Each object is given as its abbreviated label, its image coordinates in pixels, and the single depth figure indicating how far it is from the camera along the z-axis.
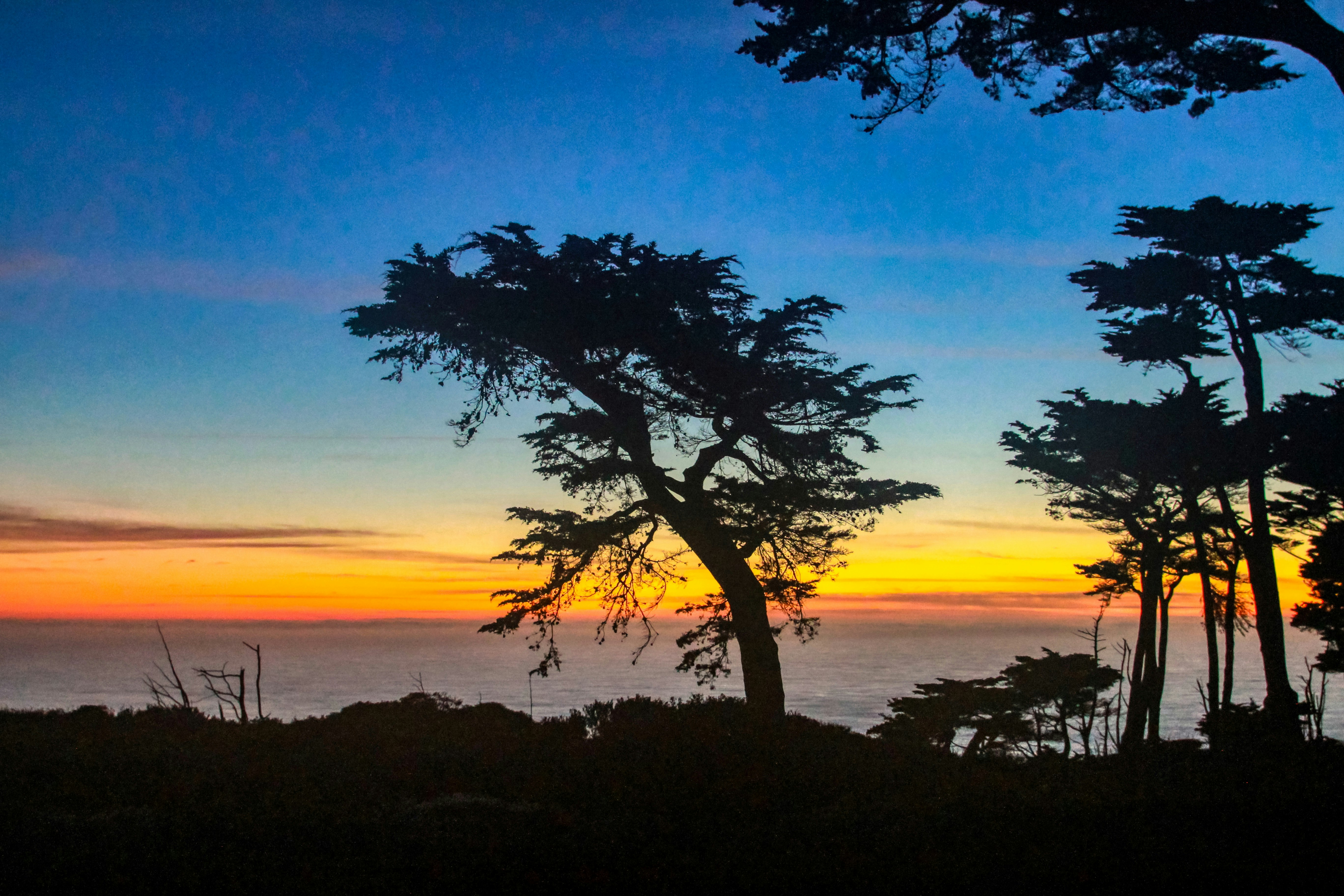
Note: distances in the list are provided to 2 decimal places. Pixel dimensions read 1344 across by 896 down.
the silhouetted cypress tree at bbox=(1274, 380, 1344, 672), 21.22
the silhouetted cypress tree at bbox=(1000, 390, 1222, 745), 26.38
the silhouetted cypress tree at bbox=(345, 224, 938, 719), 19.52
